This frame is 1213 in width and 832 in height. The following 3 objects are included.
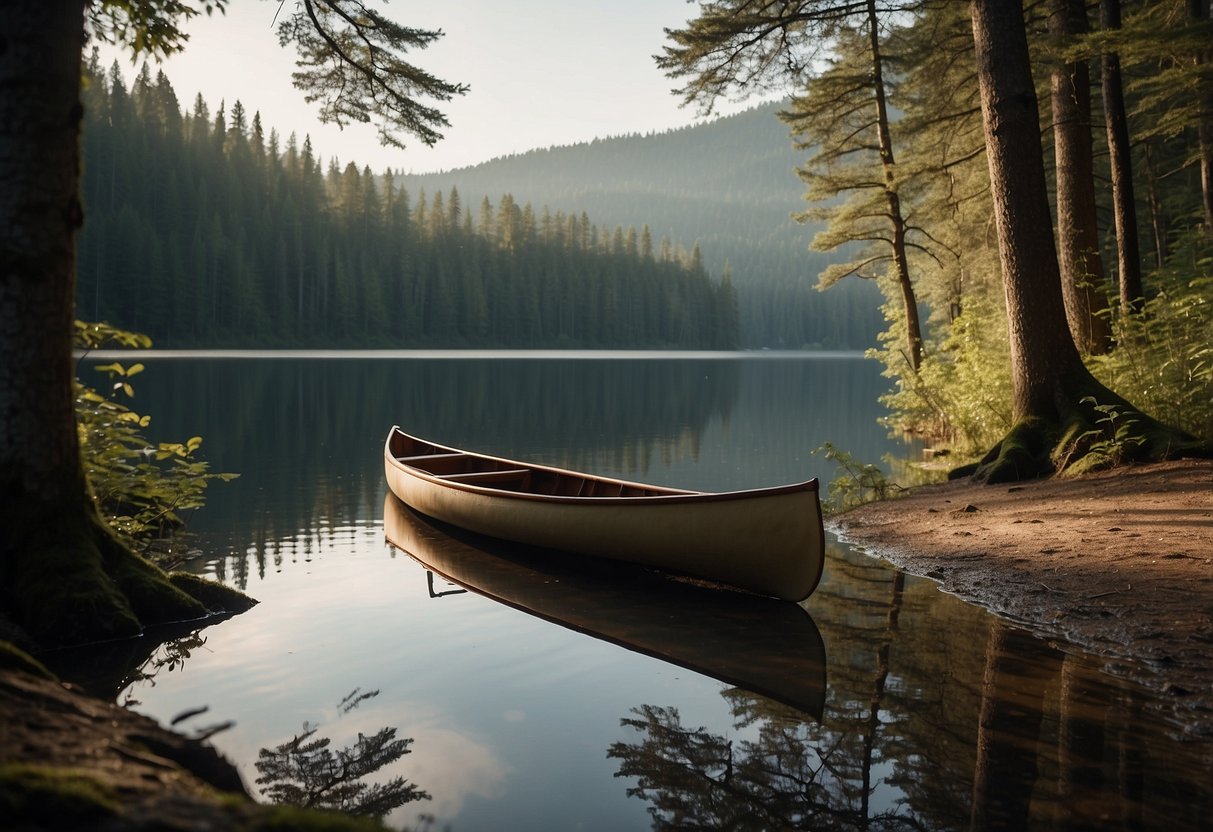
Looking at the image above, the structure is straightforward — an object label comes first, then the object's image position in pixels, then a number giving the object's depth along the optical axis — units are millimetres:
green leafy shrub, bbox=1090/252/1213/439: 10000
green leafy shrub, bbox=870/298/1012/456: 14242
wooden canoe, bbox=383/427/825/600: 7422
